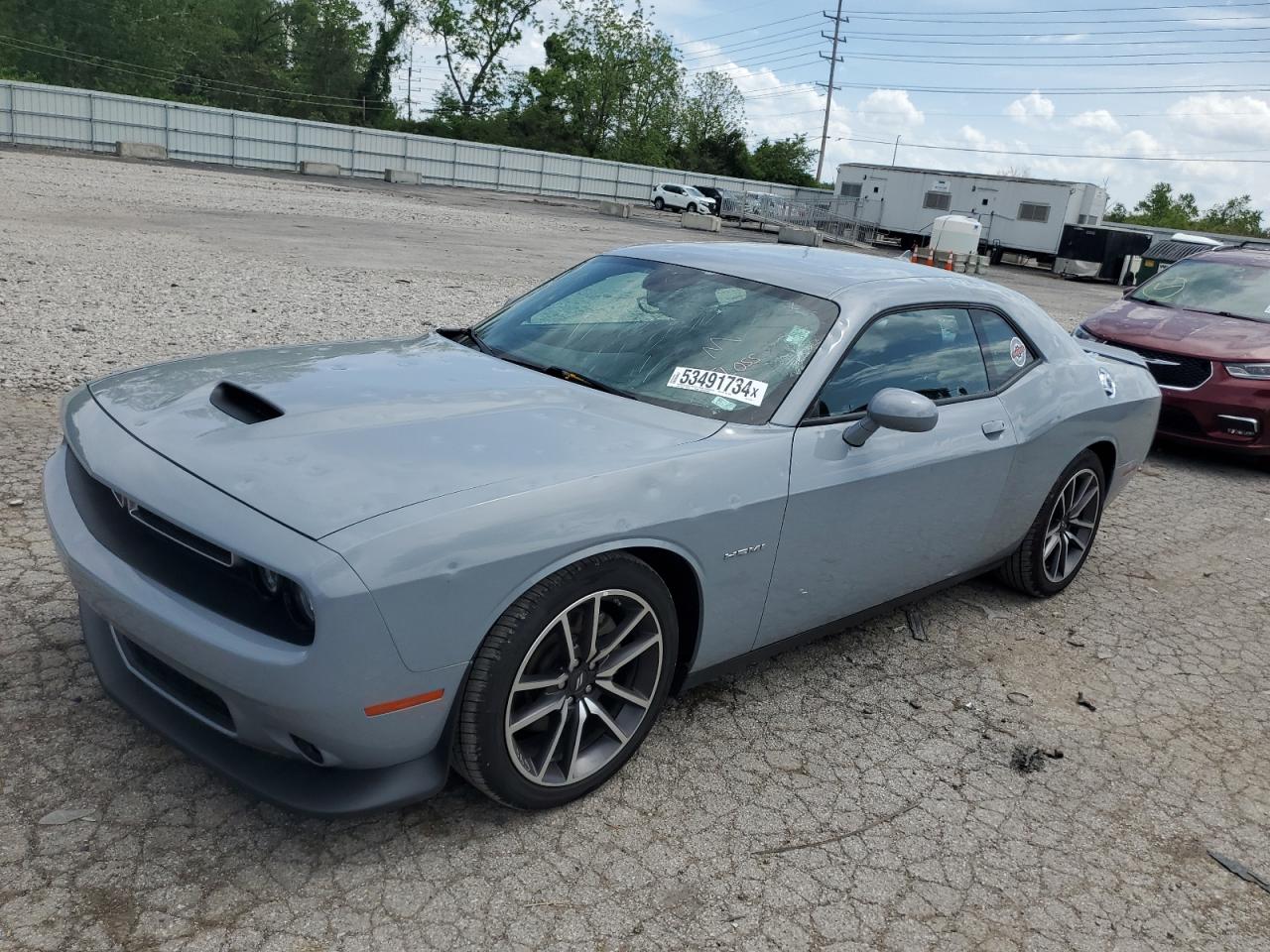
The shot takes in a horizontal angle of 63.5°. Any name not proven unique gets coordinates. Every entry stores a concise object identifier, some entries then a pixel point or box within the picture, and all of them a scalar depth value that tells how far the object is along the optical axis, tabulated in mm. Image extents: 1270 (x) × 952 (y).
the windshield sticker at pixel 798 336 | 3548
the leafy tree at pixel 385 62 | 70562
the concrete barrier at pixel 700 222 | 36838
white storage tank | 30828
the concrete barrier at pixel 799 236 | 35562
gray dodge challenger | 2394
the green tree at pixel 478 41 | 67312
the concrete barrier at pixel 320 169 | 38841
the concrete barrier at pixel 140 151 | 33753
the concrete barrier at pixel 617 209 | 36038
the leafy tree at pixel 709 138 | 74500
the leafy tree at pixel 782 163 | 74312
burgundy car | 7637
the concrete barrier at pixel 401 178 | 41156
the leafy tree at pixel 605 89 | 70000
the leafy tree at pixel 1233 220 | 71188
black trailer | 37062
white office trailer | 38969
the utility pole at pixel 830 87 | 72625
